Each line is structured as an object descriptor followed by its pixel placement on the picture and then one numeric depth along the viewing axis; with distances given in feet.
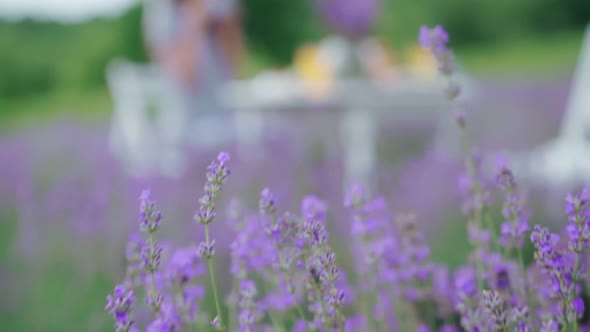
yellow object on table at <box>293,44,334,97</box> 21.08
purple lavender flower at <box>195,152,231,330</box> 5.09
